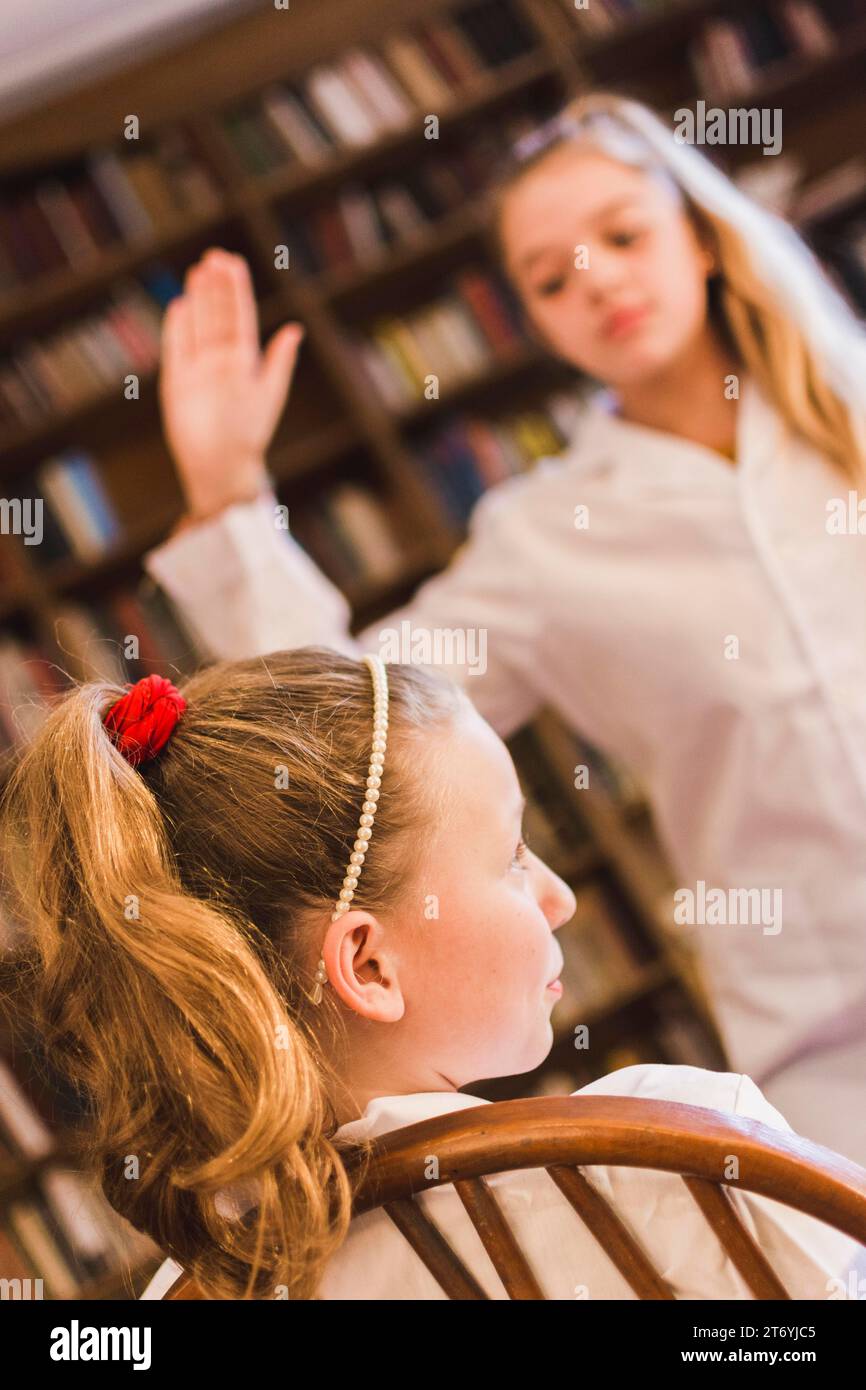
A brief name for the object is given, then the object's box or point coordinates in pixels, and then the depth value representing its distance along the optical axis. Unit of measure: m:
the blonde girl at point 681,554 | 1.92
